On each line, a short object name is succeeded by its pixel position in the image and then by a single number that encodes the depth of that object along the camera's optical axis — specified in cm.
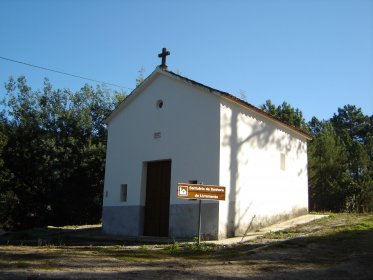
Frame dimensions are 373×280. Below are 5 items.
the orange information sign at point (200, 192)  1148
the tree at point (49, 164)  2561
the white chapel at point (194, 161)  1532
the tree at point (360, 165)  3086
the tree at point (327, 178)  2995
